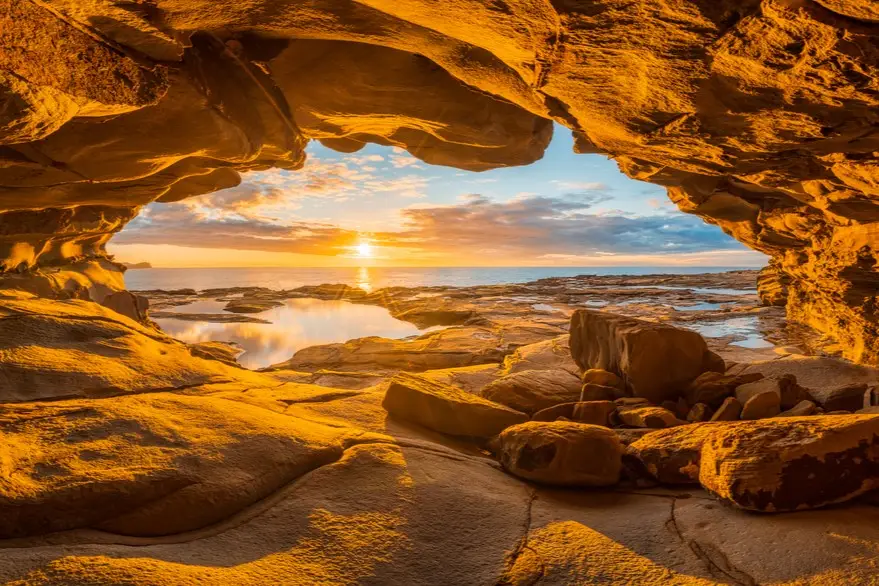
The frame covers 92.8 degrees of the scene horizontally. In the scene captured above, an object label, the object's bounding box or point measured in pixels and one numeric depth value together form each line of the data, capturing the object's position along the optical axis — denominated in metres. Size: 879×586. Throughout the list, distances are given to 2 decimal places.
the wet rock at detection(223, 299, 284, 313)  28.14
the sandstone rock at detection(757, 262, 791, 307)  20.23
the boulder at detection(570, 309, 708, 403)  6.00
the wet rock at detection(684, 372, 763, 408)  5.54
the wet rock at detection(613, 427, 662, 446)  4.37
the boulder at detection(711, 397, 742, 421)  4.73
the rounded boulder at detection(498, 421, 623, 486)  3.60
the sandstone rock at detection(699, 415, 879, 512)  2.86
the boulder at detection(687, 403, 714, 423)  5.08
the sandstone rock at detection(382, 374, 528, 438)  4.93
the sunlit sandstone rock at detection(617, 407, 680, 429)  4.70
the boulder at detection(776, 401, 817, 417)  4.43
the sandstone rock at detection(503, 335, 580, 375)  9.09
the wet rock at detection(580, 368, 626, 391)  6.39
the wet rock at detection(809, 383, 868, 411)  4.86
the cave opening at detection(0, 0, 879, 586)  2.55
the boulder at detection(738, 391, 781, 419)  4.57
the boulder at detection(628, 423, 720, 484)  3.54
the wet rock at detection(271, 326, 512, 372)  11.00
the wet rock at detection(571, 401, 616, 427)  5.14
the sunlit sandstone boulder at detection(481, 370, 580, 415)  5.84
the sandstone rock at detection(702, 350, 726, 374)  6.36
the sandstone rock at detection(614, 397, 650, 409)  5.45
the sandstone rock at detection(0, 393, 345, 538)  2.52
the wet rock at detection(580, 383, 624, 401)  6.00
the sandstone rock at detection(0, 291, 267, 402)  4.04
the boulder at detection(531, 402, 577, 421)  5.14
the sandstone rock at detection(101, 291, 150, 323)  16.31
